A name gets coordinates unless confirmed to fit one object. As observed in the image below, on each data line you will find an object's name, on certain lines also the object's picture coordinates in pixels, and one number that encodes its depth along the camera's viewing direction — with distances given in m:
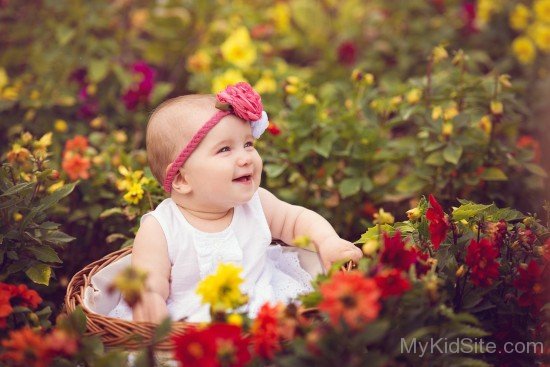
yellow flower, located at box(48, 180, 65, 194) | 2.51
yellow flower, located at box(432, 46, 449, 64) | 2.70
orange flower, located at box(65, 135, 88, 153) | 2.89
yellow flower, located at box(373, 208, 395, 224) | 2.21
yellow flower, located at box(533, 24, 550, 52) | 4.32
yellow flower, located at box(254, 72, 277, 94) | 3.43
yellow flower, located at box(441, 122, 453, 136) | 2.71
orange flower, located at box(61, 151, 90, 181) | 2.72
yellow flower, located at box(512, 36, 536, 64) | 4.43
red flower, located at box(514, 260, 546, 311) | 1.80
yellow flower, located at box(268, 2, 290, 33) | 4.86
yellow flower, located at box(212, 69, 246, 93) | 3.37
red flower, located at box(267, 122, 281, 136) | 2.74
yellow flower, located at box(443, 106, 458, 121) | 2.78
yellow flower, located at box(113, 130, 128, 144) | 3.01
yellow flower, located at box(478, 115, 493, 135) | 3.01
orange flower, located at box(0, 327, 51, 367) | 1.46
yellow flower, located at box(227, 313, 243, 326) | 1.52
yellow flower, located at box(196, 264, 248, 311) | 1.60
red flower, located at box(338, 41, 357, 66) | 4.41
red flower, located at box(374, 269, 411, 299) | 1.53
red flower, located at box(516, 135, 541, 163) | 3.33
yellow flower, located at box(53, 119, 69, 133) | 3.37
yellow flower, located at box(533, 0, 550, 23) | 4.30
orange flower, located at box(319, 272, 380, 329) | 1.41
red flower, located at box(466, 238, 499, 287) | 1.79
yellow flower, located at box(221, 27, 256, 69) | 3.71
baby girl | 2.06
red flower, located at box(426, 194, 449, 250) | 1.88
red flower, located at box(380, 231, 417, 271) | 1.68
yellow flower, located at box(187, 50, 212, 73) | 3.79
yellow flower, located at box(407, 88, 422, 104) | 2.86
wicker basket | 1.72
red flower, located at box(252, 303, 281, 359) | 1.53
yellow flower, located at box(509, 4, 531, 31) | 4.46
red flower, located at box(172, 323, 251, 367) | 1.40
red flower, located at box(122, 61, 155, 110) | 3.57
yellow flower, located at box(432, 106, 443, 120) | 2.80
